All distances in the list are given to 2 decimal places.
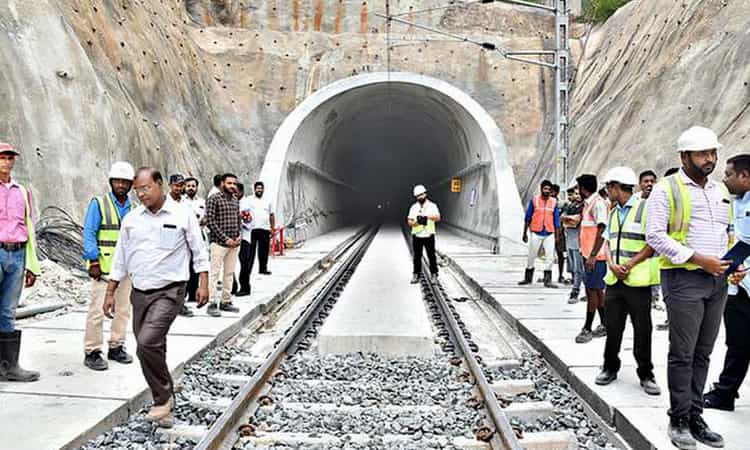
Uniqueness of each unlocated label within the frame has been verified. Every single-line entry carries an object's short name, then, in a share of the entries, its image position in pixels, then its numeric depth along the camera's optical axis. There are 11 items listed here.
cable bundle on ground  10.98
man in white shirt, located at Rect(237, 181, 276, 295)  10.52
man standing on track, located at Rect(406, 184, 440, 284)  11.91
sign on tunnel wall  27.00
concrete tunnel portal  19.86
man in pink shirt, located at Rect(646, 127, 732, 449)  4.00
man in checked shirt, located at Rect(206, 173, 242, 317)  8.96
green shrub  35.11
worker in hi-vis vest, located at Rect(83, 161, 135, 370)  5.78
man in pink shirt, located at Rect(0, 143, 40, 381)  5.24
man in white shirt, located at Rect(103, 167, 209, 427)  4.53
